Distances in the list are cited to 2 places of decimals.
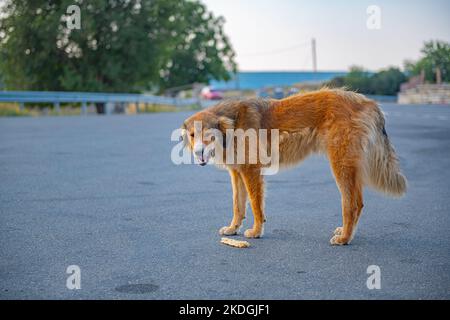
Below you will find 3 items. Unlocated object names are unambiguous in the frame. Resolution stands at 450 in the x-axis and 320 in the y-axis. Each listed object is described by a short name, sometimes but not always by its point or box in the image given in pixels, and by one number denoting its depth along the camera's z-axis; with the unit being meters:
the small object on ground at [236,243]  5.16
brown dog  5.50
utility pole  89.75
